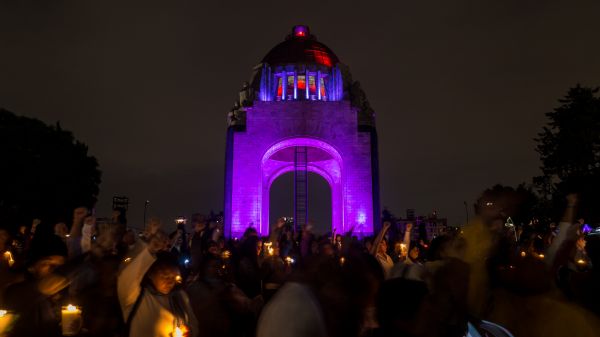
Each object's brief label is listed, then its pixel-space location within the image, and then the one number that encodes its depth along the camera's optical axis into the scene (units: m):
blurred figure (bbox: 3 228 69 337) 4.43
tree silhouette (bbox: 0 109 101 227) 30.94
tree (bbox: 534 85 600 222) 35.59
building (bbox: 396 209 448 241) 46.22
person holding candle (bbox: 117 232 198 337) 4.41
